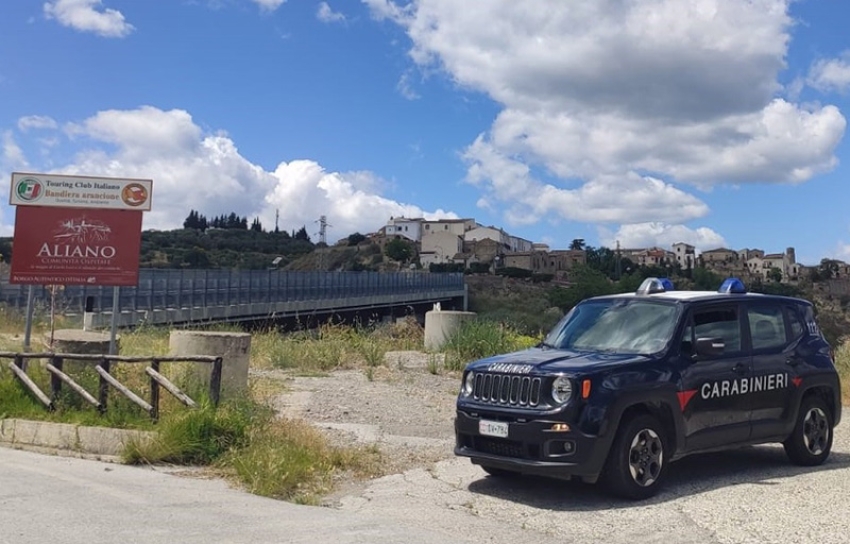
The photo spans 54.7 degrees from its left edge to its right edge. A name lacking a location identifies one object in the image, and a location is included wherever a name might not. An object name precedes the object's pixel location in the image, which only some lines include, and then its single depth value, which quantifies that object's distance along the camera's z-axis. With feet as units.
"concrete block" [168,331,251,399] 38.14
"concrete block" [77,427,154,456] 28.99
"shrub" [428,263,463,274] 465.06
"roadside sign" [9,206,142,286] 38.61
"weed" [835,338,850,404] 49.47
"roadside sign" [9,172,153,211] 38.58
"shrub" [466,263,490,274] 440.86
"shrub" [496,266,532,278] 384.68
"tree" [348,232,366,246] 567.34
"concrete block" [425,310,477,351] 63.87
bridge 90.89
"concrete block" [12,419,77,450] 30.68
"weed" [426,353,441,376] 54.77
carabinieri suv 22.88
